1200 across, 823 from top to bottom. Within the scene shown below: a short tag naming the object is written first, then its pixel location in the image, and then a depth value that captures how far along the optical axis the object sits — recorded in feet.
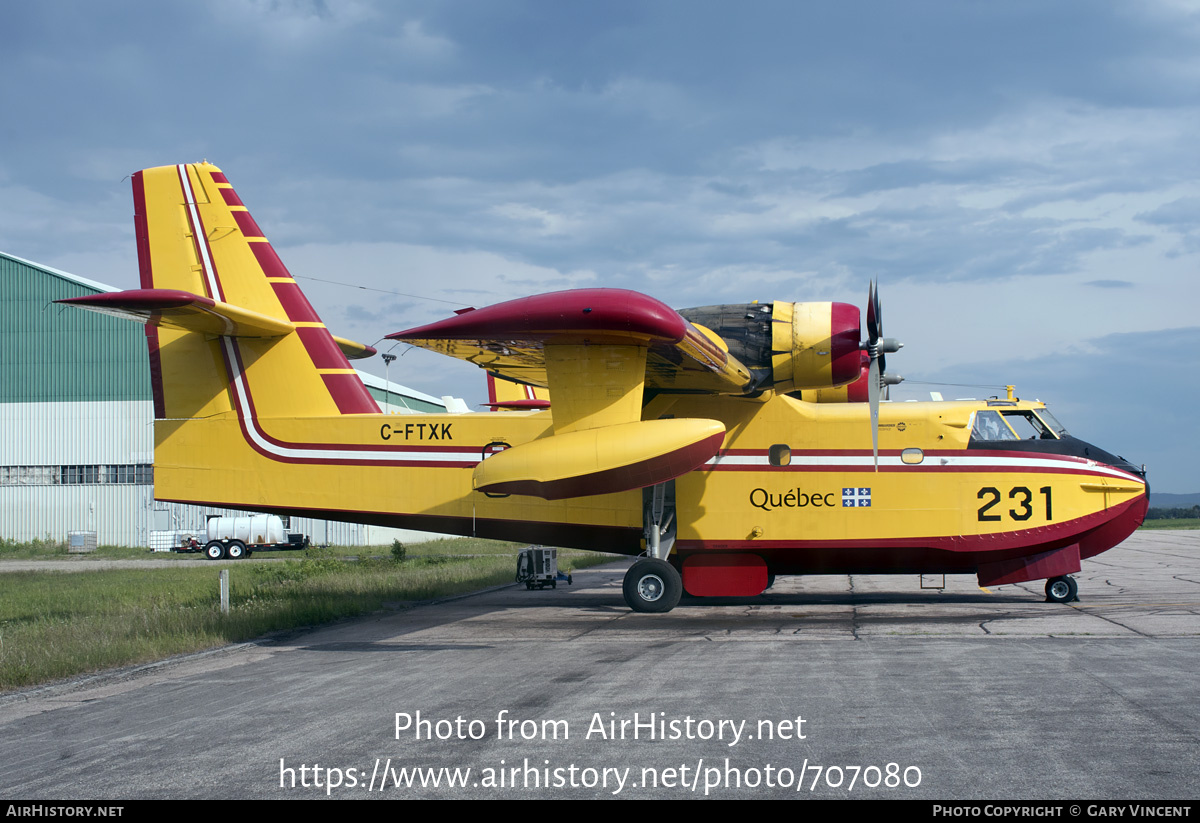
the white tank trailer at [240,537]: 149.69
